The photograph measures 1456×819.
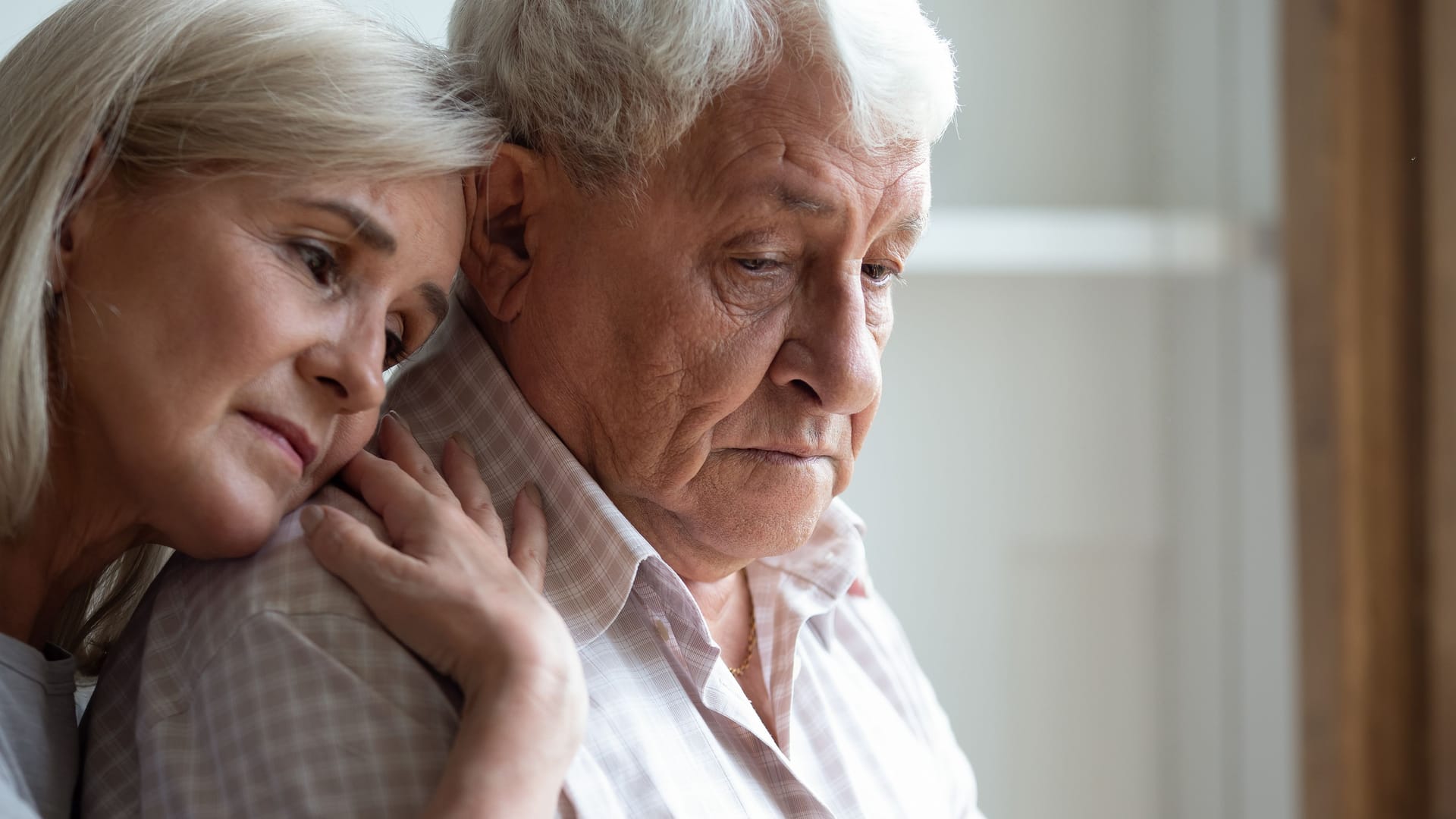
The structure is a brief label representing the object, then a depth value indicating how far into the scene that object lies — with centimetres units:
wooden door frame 251
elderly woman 93
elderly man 108
